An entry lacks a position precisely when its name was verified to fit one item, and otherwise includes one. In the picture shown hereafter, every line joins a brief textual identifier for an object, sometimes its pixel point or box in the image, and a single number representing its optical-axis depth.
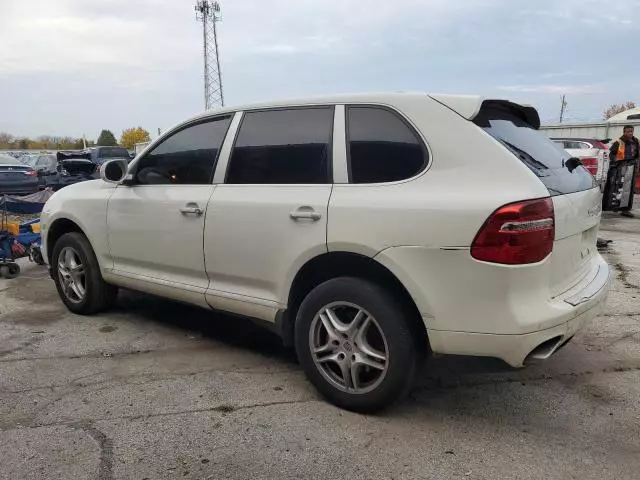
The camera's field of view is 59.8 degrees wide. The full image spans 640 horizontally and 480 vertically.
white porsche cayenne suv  2.67
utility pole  70.81
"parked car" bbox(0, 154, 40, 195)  14.39
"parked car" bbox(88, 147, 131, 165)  25.50
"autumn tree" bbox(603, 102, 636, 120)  63.49
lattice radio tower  45.91
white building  19.31
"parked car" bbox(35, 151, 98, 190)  14.89
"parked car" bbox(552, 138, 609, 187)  13.55
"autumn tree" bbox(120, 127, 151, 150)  87.89
